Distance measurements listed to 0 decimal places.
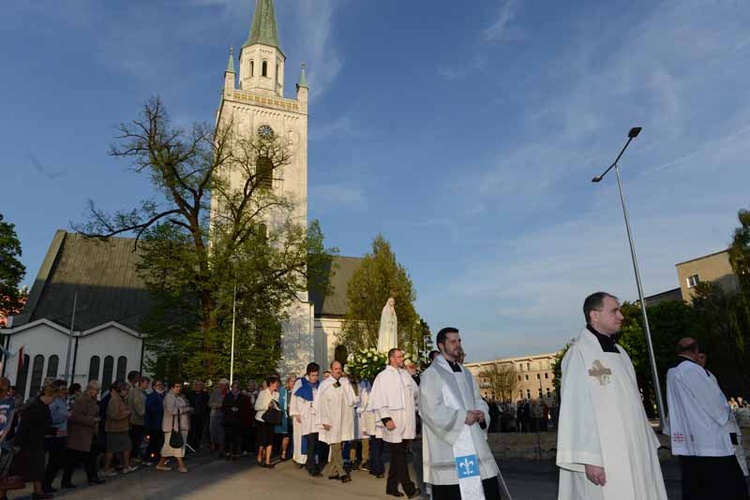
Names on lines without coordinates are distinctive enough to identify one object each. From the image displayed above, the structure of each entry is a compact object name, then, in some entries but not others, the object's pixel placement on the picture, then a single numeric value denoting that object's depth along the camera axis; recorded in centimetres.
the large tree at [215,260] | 2398
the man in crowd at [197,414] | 1541
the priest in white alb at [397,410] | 816
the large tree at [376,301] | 4159
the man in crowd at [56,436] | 900
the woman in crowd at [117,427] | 1041
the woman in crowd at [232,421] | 1364
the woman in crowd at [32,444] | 785
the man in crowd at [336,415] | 1016
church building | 3250
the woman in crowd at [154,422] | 1251
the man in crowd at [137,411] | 1171
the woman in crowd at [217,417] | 1462
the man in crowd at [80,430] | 936
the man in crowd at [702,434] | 554
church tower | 3778
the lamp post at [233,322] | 2427
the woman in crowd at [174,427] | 1114
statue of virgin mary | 1773
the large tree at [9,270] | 3319
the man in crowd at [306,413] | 1069
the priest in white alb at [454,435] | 465
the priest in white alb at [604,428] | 370
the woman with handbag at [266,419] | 1217
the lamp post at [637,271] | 1766
